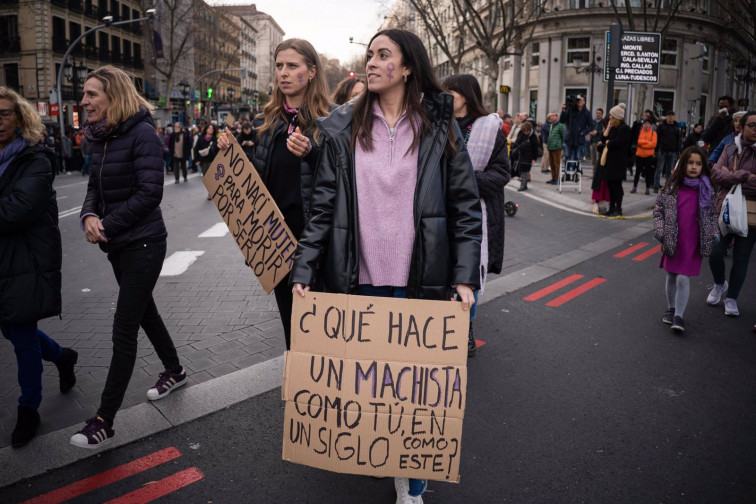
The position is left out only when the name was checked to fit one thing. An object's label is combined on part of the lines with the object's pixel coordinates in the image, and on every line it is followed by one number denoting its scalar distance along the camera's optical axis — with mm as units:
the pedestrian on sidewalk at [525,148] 15578
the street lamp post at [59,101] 27519
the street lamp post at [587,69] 30686
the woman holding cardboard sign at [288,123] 3568
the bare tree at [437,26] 29566
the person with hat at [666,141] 15469
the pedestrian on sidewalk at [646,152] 14516
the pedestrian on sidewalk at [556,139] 16938
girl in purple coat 5293
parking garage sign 13992
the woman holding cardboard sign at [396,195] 2596
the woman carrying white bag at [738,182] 5738
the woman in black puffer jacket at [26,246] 3332
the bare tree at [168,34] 50938
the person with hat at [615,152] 11031
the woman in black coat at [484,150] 4430
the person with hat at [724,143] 6188
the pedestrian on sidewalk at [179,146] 19344
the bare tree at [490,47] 28938
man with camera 17109
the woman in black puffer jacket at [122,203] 3346
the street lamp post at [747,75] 28484
